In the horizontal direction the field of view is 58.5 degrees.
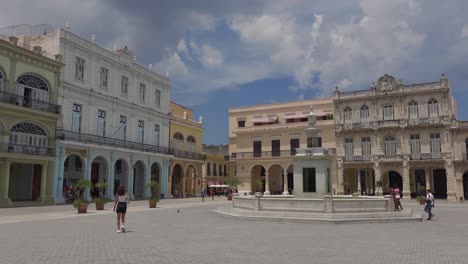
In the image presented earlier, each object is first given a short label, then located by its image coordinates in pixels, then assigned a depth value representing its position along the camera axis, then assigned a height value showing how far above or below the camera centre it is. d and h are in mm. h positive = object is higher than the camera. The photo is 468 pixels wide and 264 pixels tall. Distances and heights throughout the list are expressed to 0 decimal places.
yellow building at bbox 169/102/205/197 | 46031 +3369
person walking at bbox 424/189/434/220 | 18339 -821
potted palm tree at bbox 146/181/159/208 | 26933 -1179
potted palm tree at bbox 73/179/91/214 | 21344 -1160
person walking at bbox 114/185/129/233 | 13039 -669
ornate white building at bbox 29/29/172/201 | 31859 +5722
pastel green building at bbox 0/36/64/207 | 26375 +4028
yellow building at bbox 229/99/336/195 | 50375 +5478
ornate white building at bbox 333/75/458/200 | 43219 +4989
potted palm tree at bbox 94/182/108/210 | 23953 -1178
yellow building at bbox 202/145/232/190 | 53219 +1685
